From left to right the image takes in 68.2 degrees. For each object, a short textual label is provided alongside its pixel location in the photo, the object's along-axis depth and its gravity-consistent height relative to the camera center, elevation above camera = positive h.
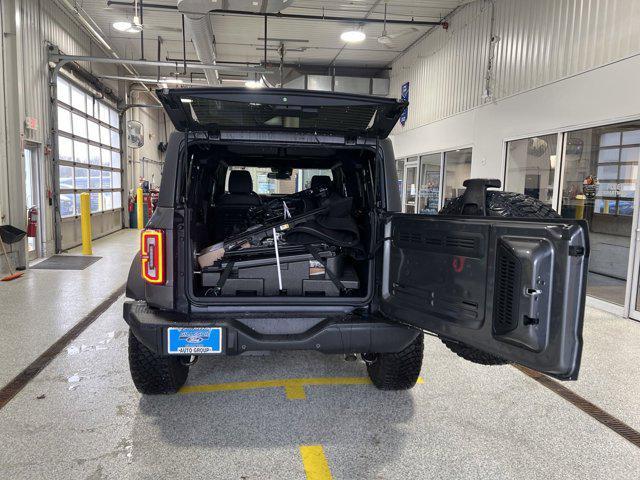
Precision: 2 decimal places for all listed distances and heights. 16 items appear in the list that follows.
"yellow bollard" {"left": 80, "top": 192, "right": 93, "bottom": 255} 9.15 -0.81
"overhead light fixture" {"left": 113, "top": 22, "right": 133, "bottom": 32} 8.59 +2.86
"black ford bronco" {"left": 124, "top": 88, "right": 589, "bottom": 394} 1.98 -0.43
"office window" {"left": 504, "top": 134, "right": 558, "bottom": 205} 6.92 +0.42
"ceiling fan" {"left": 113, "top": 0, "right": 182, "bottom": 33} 8.19 +2.83
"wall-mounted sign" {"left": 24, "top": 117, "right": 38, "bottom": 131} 7.82 +0.97
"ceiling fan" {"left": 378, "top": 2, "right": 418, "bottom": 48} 9.80 +3.57
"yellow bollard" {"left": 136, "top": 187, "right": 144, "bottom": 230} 14.30 -0.63
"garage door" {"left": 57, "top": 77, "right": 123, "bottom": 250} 9.81 +0.54
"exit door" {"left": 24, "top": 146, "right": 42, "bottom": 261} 8.46 -0.14
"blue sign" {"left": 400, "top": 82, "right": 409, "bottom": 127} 12.92 +2.63
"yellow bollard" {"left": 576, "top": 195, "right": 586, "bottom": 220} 6.37 -0.15
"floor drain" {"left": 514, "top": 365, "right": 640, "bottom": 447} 2.81 -1.42
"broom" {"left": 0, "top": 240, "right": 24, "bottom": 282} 6.70 -1.37
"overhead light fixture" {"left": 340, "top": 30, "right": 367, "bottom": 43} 9.34 +3.04
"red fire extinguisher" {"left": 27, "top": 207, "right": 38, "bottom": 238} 7.75 -0.67
